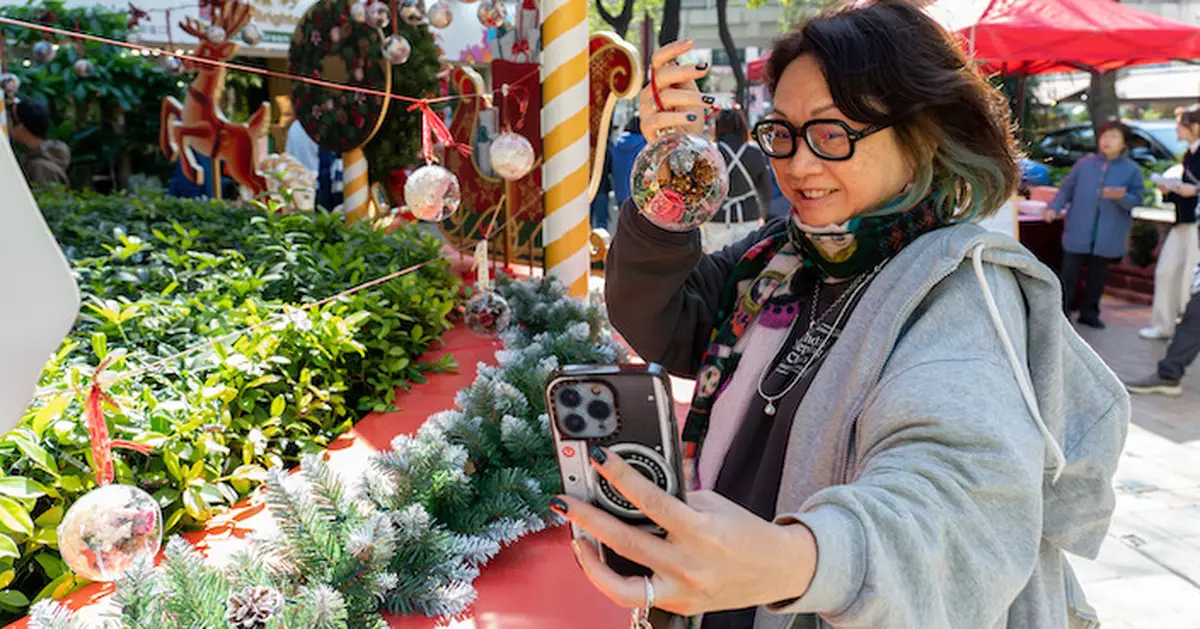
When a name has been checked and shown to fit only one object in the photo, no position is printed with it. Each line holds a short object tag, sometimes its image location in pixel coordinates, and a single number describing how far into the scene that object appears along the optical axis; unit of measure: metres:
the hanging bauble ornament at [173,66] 7.27
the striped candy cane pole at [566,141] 3.68
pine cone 1.39
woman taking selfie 0.75
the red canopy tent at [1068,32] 6.57
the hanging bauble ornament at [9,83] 5.57
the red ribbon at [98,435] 1.35
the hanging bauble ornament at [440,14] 3.83
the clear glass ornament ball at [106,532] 1.29
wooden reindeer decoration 5.70
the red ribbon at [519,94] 3.51
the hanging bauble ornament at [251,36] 5.64
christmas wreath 4.96
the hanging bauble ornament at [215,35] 5.50
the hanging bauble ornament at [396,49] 4.09
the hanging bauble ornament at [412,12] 4.07
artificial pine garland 1.39
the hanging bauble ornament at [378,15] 4.45
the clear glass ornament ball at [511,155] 3.17
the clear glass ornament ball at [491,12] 3.57
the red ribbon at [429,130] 2.78
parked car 12.30
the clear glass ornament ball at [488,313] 2.97
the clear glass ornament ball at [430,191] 2.82
